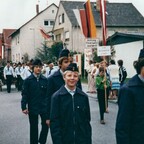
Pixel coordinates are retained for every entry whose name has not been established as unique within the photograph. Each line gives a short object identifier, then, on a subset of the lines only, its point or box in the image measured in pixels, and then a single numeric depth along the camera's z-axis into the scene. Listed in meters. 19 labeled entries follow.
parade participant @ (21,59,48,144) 5.40
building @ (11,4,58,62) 44.24
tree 34.52
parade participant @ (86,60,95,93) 15.60
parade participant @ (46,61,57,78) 13.25
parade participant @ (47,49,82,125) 4.61
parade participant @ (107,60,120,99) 11.72
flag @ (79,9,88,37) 13.47
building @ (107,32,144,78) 23.96
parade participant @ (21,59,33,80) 15.86
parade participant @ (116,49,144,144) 2.90
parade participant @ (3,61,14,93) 17.18
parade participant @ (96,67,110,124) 8.07
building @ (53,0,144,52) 35.77
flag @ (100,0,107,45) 10.74
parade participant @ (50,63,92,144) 3.43
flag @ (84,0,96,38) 13.10
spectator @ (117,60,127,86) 11.71
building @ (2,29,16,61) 60.43
